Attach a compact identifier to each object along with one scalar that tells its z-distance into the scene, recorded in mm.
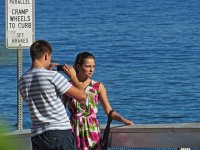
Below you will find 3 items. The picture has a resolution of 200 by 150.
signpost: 16612
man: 11494
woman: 12346
